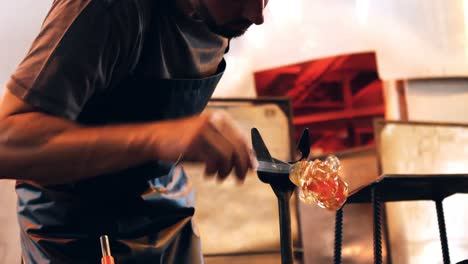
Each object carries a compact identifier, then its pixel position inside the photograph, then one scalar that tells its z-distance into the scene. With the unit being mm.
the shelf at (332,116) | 3920
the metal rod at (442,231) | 1790
